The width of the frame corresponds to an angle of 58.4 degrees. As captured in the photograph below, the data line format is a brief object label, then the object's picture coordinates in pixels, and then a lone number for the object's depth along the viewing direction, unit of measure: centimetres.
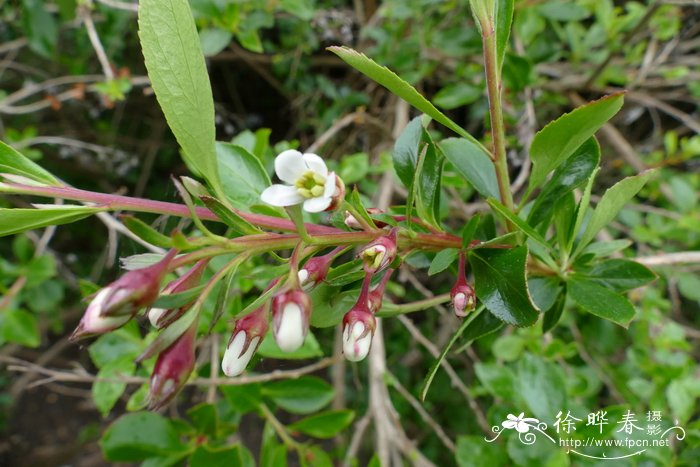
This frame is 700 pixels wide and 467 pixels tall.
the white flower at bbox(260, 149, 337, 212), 9
